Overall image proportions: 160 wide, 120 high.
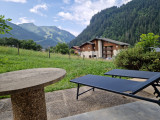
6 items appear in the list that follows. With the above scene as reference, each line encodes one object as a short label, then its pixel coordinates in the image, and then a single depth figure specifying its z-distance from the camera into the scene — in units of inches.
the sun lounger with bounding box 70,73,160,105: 48.1
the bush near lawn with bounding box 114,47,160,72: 178.7
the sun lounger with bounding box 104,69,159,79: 85.8
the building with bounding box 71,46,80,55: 2262.1
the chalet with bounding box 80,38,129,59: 1247.5
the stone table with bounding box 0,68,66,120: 49.2
